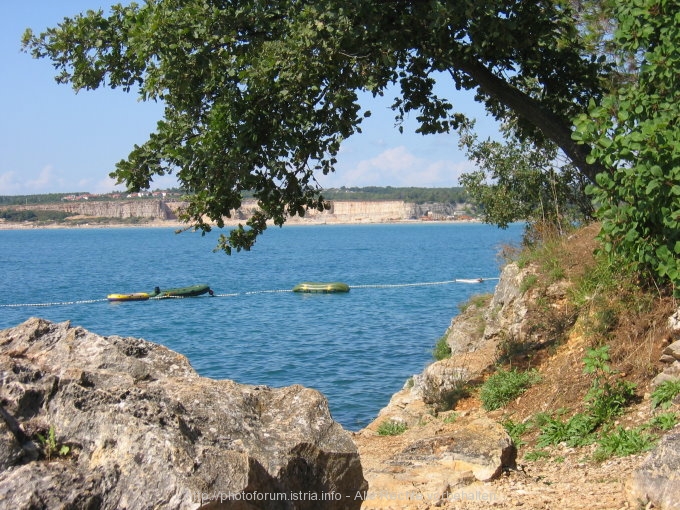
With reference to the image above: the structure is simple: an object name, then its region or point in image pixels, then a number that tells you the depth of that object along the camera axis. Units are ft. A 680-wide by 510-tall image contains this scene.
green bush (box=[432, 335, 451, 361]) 56.46
